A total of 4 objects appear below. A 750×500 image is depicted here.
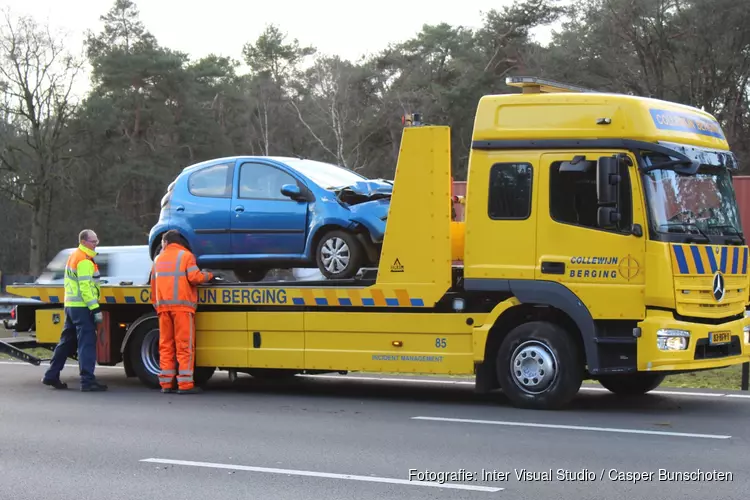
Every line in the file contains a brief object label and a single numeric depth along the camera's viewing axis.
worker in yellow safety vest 11.86
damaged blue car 11.02
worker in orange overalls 11.40
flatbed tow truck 9.34
